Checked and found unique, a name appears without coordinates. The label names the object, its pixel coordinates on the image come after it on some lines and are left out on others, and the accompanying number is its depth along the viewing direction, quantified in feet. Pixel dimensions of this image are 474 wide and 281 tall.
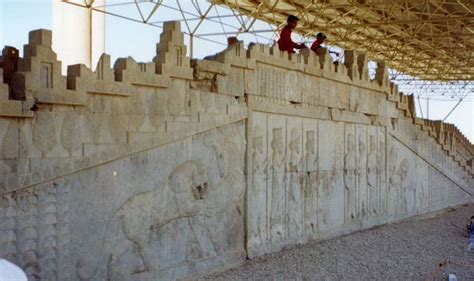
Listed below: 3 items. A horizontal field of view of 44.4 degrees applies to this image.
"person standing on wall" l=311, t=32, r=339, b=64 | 37.26
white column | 56.29
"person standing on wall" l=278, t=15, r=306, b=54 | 35.24
